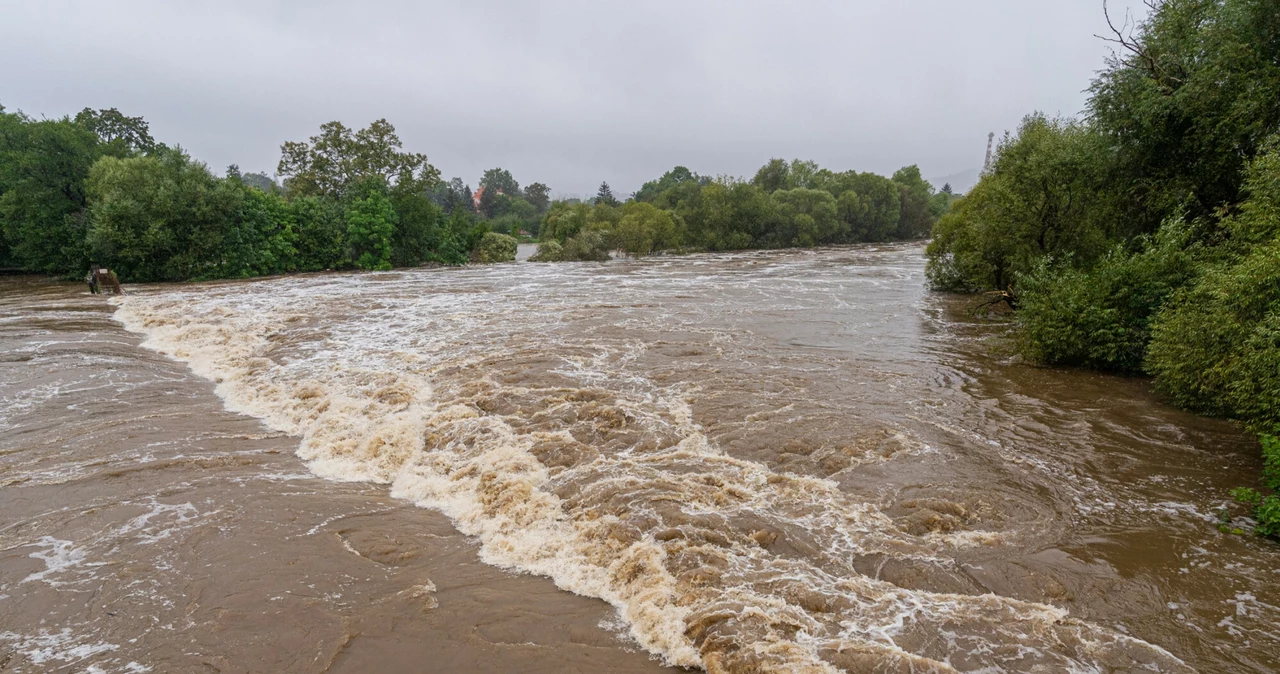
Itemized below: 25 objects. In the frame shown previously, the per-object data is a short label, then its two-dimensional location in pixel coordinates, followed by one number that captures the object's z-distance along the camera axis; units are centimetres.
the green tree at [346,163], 4588
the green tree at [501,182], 14738
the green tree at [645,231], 5612
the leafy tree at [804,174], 8194
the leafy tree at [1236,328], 761
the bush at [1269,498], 613
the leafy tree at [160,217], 3162
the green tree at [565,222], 6150
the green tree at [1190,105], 1162
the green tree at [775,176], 8256
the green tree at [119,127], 4470
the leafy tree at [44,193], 3362
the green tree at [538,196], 14225
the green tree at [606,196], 10525
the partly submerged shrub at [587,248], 5325
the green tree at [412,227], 4534
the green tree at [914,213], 8275
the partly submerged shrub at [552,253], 5416
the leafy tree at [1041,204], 1667
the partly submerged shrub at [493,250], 5344
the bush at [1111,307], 1208
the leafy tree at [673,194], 7704
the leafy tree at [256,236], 3575
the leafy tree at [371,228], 4162
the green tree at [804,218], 6688
